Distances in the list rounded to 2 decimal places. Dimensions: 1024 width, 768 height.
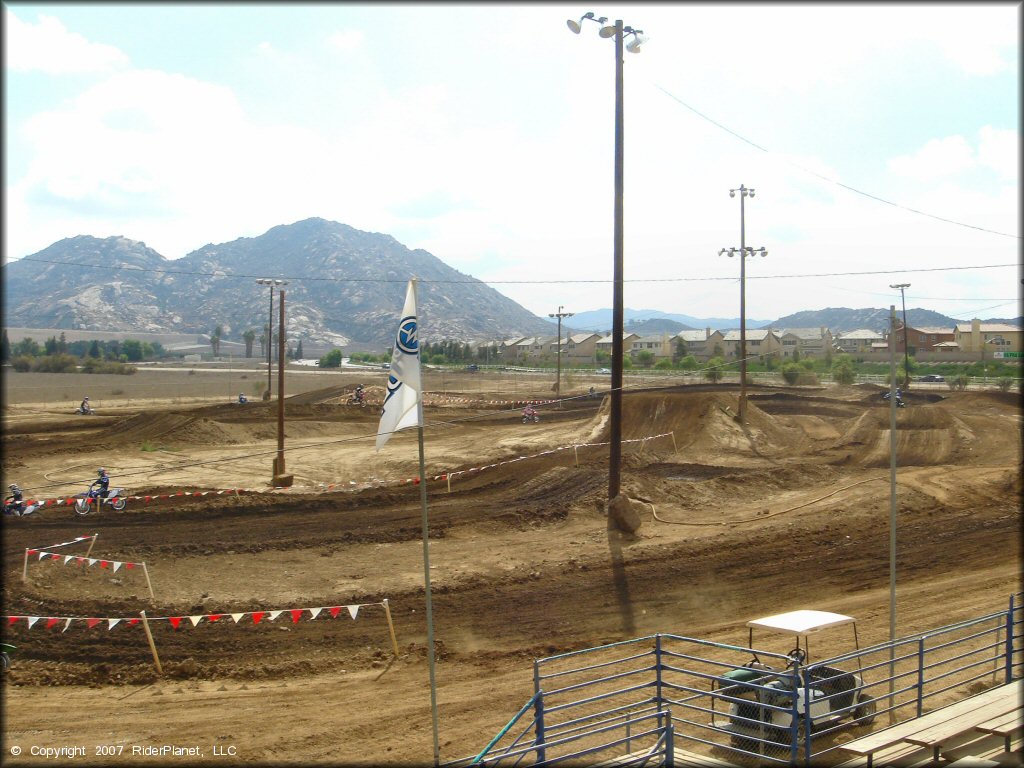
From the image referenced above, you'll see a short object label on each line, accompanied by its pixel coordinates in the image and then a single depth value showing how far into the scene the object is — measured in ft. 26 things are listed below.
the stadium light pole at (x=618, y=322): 73.67
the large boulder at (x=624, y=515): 74.74
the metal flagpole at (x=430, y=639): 28.76
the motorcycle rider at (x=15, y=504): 81.00
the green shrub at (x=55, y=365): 305.32
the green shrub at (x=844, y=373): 248.73
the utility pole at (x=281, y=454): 101.71
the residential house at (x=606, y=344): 599.16
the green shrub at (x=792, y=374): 259.80
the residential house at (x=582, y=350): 557.33
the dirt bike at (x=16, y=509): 80.84
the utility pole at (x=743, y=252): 141.38
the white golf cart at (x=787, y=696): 30.09
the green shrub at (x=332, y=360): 467.11
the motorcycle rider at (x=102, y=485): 85.56
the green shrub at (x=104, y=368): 319.47
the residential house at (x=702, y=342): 558.97
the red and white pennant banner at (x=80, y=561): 60.24
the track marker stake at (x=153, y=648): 45.68
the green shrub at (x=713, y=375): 273.75
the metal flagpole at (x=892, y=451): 36.47
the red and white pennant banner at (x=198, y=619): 49.37
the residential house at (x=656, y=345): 581.94
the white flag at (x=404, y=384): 31.32
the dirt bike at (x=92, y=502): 84.07
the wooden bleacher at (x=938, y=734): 30.35
